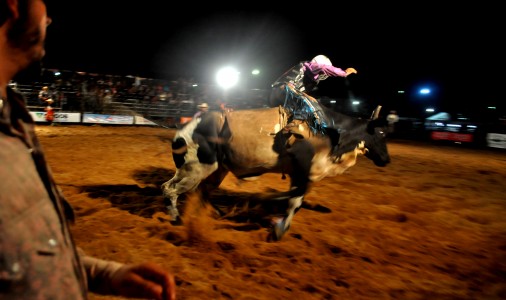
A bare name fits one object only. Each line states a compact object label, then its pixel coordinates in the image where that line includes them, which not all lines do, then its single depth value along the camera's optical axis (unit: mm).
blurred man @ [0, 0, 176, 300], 868
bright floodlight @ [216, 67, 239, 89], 24672
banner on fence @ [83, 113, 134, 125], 20734
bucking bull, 5461
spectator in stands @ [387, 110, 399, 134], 21644
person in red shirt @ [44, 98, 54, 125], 18594
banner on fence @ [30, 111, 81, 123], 19200
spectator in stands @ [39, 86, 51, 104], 19438
